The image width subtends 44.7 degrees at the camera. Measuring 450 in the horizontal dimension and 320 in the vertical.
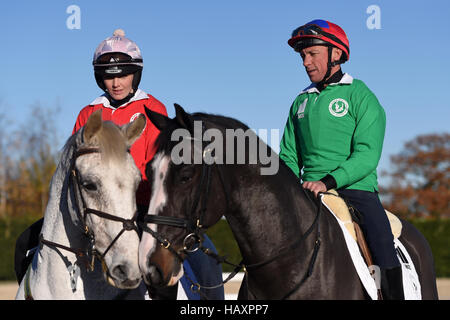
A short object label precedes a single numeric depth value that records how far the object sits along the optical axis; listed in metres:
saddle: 4.69
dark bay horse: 3.88
